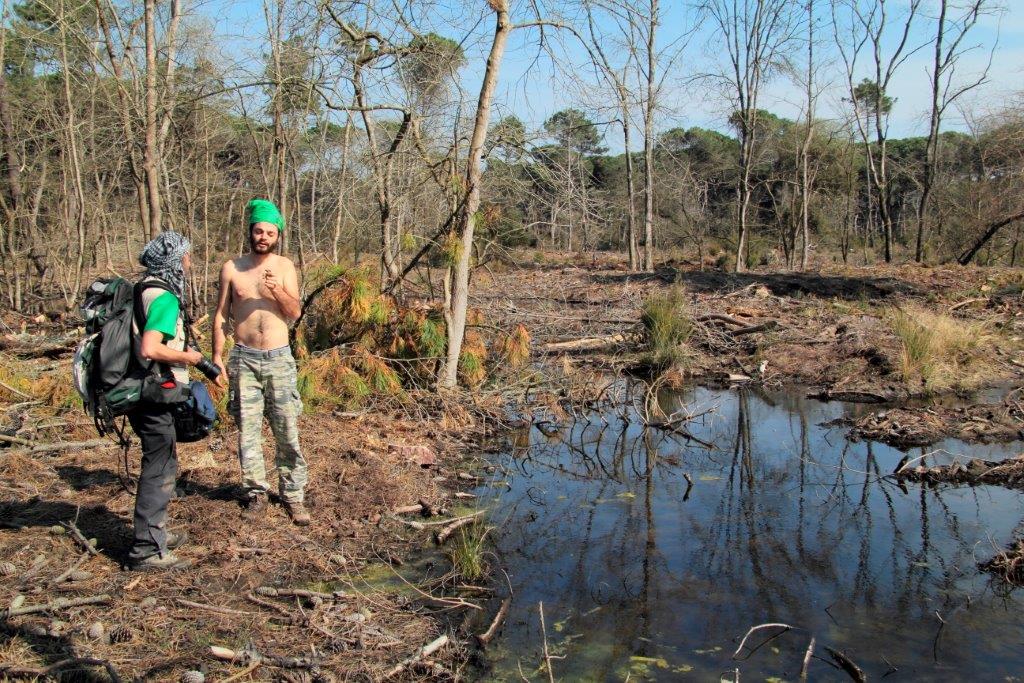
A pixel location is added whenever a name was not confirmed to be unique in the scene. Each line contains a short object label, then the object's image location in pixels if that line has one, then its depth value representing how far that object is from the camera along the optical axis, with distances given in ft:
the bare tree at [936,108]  71.72
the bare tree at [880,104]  77.51
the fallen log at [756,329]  40.32
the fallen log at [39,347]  29.68
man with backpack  13.17
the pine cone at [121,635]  11.48
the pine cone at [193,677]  10.48
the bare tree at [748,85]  69.15
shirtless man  15.19
